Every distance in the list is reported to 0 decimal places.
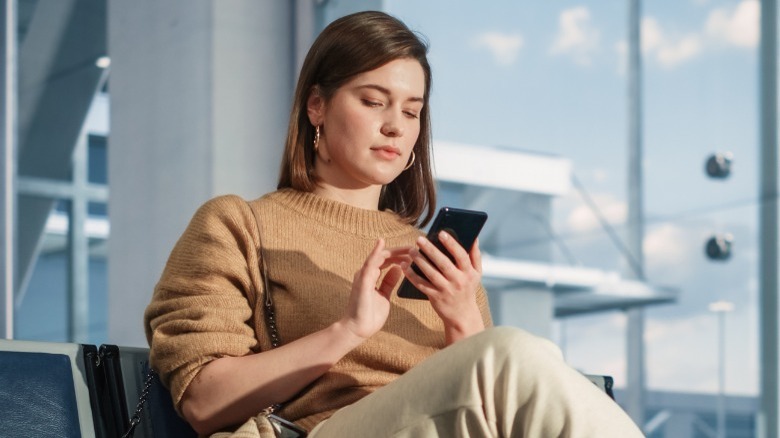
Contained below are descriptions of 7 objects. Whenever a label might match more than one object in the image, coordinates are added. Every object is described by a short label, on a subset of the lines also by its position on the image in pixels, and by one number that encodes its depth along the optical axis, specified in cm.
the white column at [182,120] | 516
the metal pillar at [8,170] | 570
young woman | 188
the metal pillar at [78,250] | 565
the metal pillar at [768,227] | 376
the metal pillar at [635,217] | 414
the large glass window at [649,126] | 391
